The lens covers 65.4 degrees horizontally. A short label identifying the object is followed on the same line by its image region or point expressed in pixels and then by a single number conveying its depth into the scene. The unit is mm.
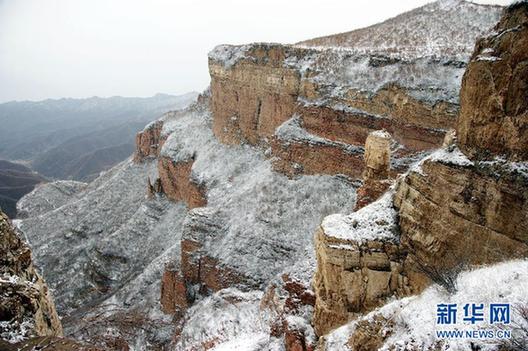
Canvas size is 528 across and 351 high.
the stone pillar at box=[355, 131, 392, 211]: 19547
